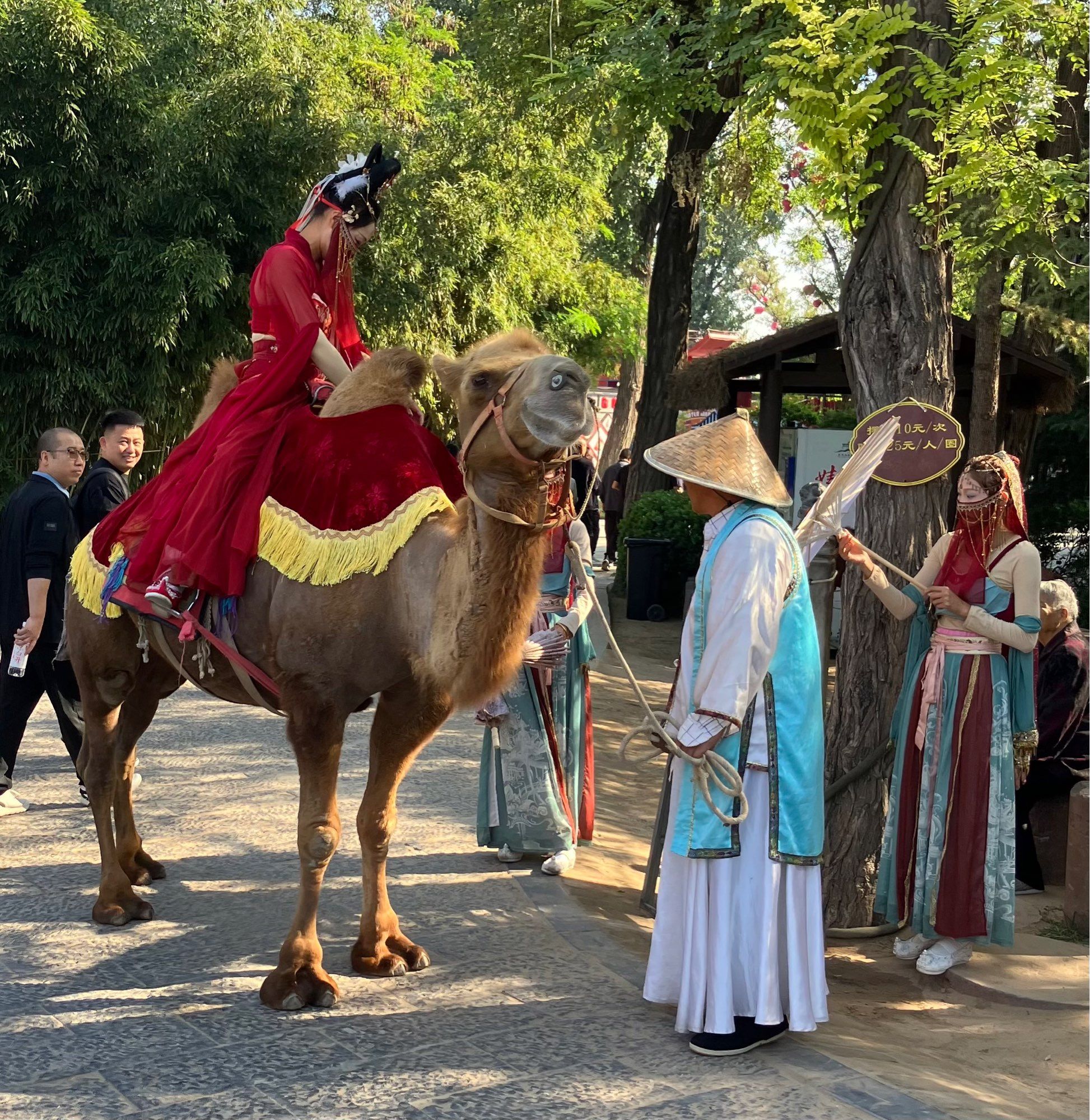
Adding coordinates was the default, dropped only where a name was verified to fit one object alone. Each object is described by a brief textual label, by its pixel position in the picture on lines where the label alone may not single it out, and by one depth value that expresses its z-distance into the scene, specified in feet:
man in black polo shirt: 22.75
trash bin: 52.70
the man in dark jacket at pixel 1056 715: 23.70
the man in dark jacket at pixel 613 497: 73.82
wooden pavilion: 39.58
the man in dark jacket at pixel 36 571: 22.06
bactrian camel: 13.01
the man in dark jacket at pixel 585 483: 52.45
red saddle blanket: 14.38
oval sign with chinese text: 18.98
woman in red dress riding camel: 15.05
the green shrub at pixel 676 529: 53.83
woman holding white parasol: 17.65
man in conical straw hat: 13.10
